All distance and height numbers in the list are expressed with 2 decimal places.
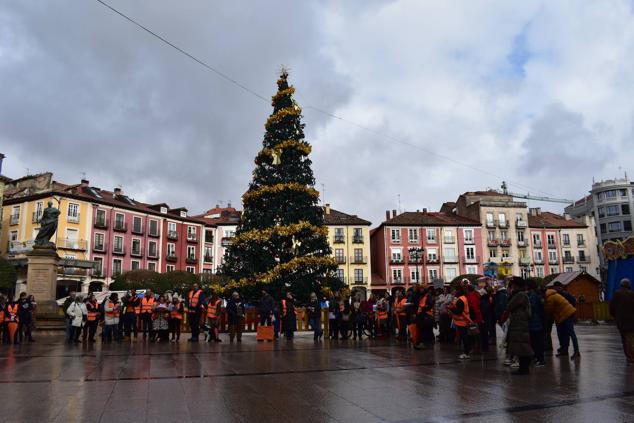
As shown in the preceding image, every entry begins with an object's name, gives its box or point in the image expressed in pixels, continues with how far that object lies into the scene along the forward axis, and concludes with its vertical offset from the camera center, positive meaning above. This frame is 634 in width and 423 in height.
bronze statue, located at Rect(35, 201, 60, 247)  21.64 +3.12
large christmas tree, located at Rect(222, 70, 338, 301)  21.61 +3.20
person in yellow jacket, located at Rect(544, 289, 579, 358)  10.38 -0.37
